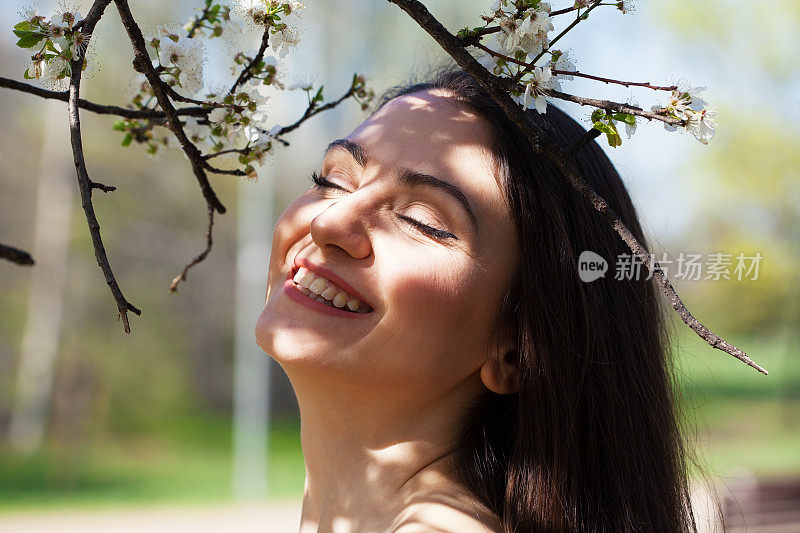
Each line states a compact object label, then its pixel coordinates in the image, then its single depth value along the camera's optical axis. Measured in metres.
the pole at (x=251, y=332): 12.36
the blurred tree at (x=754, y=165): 12.05
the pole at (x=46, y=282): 13.50
